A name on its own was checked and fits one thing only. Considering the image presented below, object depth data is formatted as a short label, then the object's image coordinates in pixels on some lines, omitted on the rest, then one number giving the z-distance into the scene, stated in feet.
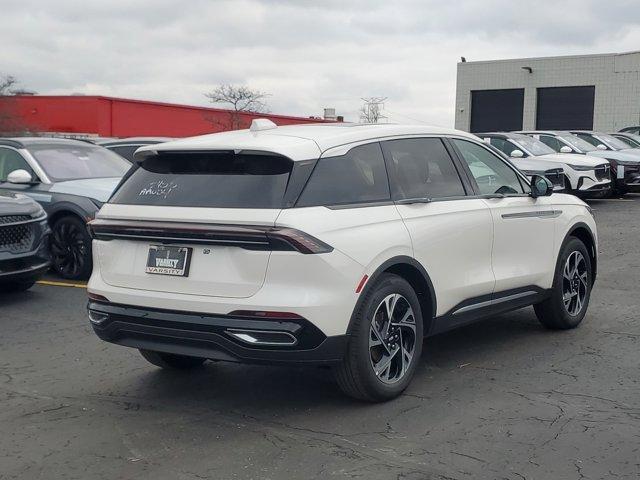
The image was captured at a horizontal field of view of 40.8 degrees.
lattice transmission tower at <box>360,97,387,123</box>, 163.84
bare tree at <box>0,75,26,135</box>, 114.01
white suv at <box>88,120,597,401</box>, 15.39
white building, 143.23
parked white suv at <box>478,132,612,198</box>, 59.06
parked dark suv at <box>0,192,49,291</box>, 27.96
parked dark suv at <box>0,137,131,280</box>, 32.45
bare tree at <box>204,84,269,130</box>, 145.07
